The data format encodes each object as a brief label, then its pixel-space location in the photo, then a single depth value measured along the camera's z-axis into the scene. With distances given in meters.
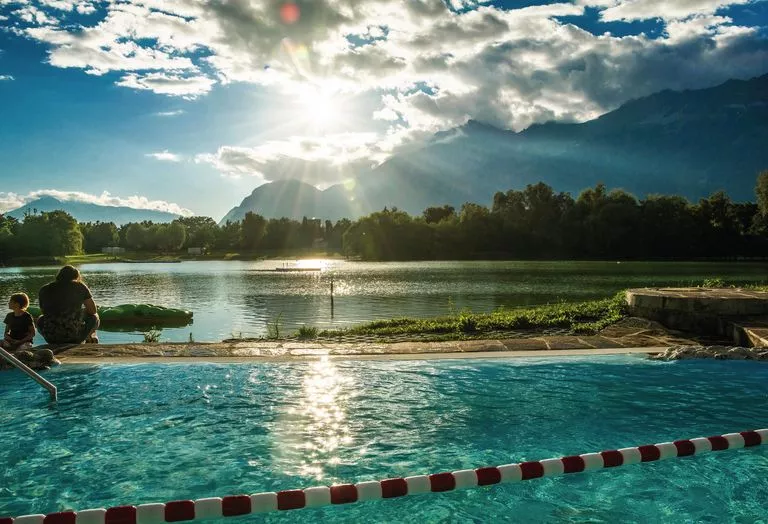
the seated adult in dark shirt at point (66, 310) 13.05
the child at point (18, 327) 12.02
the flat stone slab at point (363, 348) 11.70
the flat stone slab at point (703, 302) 13.38
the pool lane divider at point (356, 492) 3.75
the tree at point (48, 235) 153.25
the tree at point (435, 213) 180.00
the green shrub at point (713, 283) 20.11
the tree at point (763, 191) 96.12
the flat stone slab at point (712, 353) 11.16
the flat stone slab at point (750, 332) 11.80
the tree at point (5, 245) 150.38
